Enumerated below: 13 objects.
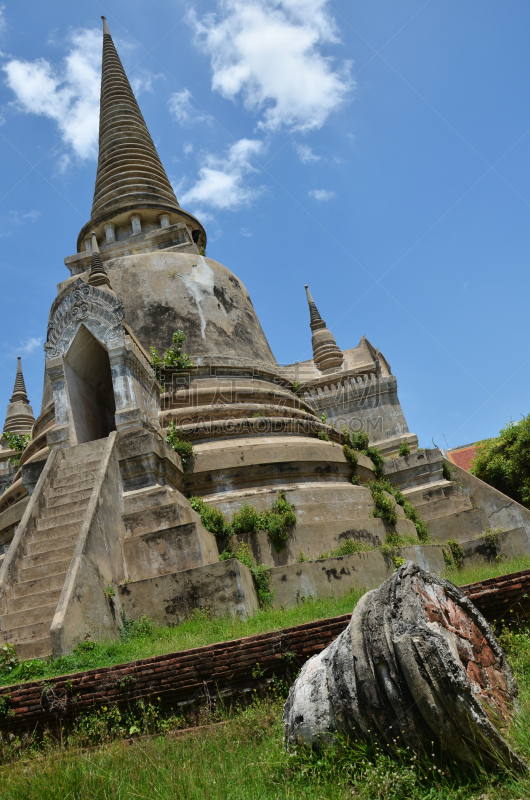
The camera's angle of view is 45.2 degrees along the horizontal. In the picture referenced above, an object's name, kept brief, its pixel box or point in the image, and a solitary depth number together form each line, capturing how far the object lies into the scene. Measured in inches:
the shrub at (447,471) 643.5
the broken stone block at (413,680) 145.3
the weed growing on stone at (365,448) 611.6
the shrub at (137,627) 326.0
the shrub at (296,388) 687.7
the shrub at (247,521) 419.8
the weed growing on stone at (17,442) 647.1
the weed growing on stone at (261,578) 363.9
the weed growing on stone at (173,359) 558.3
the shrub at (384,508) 497.4
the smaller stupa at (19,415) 981.8
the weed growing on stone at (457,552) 497.4
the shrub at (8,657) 270.8
